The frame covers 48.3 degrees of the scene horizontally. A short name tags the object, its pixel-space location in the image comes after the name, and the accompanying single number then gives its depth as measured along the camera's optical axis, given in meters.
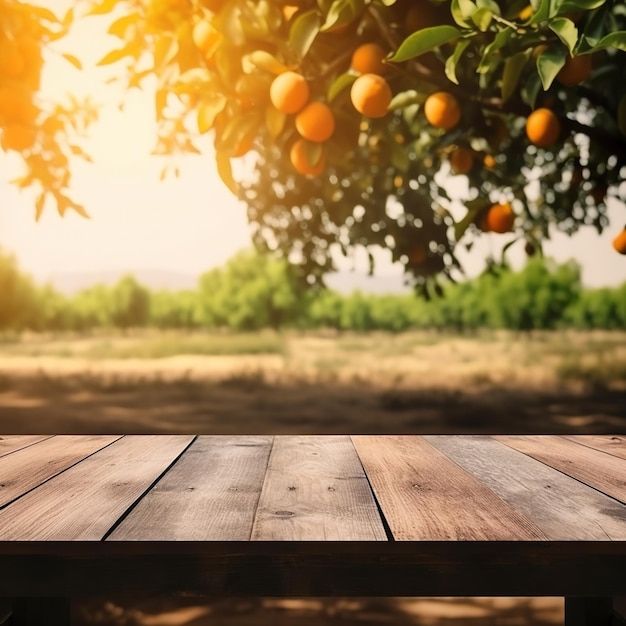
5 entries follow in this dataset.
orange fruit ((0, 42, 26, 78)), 1.57
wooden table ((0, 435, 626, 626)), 0.87
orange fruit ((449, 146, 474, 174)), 1.92
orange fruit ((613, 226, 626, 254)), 1.87
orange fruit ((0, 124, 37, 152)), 1.71
